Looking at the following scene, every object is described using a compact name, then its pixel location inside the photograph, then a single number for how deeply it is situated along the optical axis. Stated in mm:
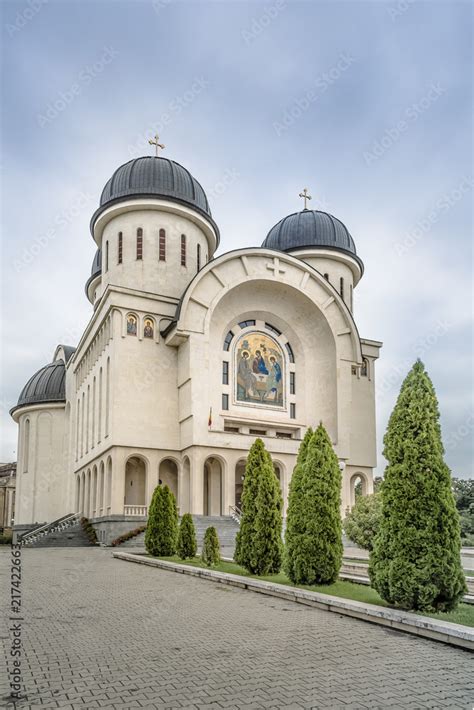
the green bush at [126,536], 26422
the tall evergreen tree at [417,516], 8164
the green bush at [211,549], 14750
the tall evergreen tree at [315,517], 10969
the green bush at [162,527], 19172
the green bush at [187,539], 16734
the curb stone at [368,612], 6984
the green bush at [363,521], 14930
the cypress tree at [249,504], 13195
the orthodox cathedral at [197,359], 29484
